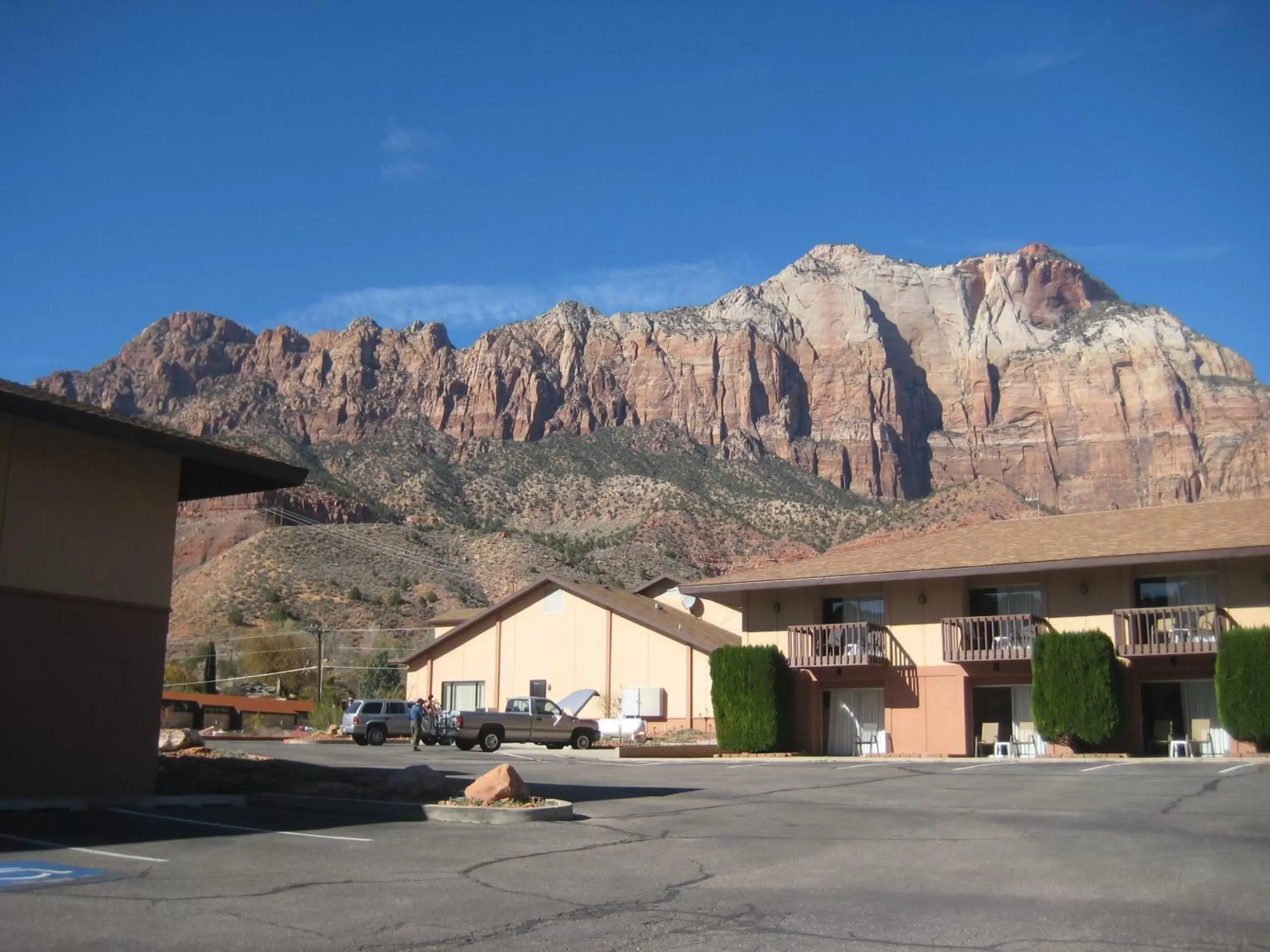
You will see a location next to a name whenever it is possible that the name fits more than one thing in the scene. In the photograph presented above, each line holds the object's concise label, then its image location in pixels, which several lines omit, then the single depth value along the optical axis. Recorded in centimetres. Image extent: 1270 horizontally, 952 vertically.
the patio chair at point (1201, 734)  3167
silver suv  4297
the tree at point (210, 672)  6259
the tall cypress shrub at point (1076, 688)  3203
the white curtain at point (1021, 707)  3472
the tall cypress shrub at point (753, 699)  3619
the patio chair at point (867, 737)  3672
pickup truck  3756
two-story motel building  3203
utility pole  5884
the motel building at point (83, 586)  1575
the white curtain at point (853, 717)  3697
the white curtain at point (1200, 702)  3206
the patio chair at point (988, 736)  3466
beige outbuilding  4488
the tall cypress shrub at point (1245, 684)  2989
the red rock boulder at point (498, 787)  1559
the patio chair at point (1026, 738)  3422
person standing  3781
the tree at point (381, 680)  6500
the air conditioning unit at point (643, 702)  4500
